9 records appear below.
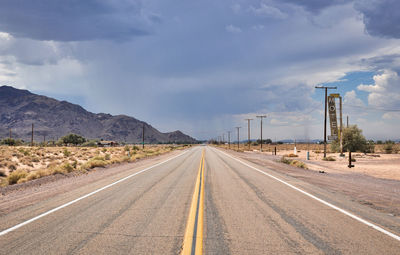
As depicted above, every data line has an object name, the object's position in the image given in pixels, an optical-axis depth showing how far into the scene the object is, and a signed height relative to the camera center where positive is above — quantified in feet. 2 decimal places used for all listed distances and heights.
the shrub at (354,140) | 166.81 +1.33
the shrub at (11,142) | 346.33 -5.79
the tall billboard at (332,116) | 125.59 +11.68
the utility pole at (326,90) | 127.54 +23.38
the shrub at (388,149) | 165.78 -3.60
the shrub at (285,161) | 95.02 -6.77
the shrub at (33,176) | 53.50 -7.41
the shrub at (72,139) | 430.61 -1.15
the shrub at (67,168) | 64.83 -6.91
